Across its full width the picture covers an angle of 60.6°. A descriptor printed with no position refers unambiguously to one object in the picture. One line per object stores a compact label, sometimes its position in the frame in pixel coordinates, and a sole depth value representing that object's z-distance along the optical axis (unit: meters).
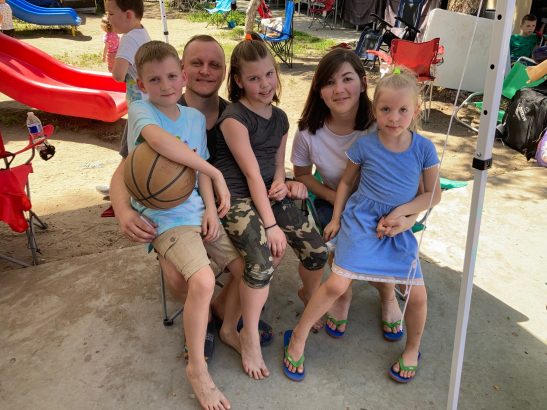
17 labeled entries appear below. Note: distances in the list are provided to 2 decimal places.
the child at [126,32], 3.41
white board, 7.01
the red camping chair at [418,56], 6.18
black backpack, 5.12
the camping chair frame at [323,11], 15.42
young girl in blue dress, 2.14
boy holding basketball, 2.01
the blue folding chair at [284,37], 9.53
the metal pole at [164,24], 4.57
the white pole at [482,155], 1.53
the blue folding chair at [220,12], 15.17
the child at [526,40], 7.38
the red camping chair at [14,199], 2.82
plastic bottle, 3.28
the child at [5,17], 10.34
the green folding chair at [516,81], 5.18
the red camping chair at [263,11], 11.71
